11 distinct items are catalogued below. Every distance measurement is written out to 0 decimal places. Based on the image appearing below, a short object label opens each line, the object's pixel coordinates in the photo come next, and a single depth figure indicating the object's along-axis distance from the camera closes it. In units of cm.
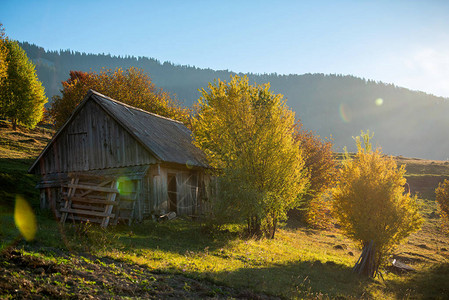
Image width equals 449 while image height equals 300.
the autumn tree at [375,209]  1565
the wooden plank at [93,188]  1730
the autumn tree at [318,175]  3281
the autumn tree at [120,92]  4172
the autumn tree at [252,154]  1682
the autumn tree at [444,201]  2603
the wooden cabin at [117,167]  1839
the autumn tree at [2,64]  3451
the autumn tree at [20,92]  4356
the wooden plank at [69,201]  1766
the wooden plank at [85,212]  1676
